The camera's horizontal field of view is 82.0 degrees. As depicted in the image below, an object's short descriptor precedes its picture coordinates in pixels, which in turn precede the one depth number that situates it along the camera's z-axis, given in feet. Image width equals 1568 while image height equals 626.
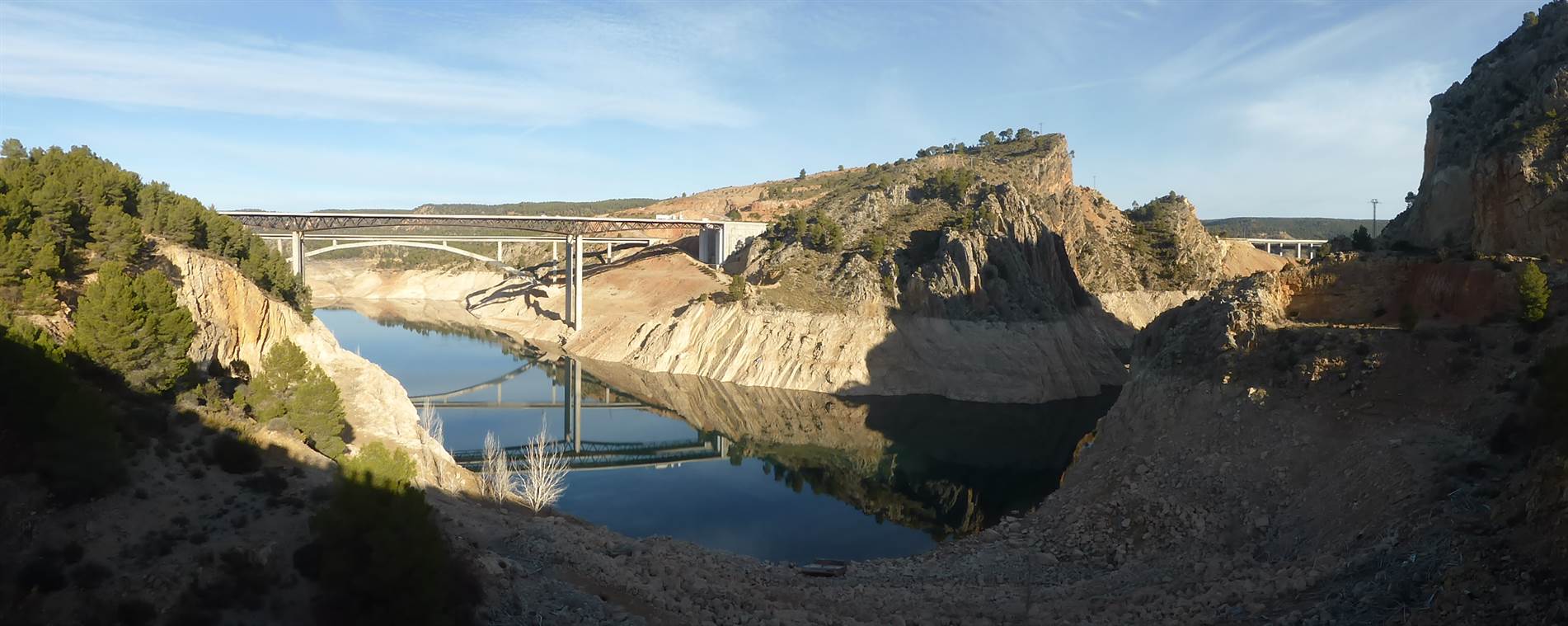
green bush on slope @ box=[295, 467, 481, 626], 48.67
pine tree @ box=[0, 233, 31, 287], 76.02
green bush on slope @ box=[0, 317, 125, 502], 55.93
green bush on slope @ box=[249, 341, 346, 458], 96.89
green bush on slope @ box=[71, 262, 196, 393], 76.43
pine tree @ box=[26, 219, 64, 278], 79.41
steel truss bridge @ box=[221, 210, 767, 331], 290.35
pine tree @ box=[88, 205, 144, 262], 92.22
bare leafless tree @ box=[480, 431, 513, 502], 113.19
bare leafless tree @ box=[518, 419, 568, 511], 114.52
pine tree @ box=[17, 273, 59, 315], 76.18
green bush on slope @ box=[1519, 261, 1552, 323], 83.10
